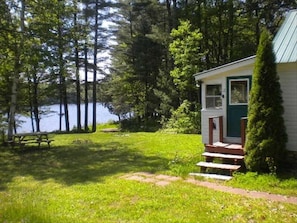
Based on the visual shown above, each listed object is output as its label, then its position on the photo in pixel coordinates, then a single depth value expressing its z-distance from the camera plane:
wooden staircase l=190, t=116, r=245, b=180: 7.42
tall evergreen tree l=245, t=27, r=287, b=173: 7.07
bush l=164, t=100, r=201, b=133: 17.78
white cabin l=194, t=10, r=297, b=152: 7.70
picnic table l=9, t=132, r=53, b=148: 11.67
